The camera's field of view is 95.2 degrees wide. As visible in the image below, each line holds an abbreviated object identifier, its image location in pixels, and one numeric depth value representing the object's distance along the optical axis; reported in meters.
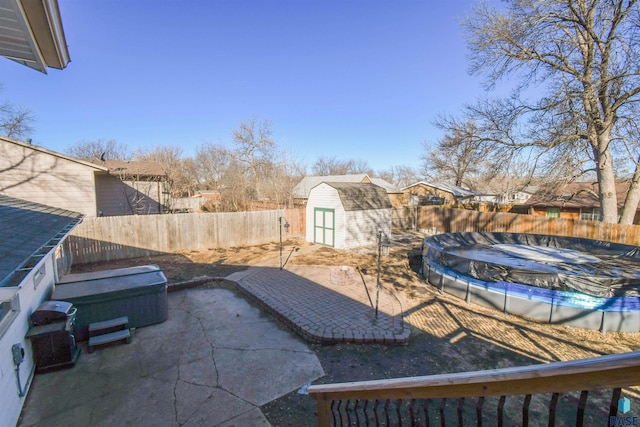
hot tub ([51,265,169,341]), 5.52
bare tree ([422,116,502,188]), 14.09
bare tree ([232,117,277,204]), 28.25
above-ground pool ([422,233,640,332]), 6.37
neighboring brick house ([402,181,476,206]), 31.12
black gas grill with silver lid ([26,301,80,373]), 4.58
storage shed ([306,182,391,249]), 14.12
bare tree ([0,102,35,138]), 23.94
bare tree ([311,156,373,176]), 54.56
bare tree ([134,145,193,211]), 19.46
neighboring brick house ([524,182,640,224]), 21.34
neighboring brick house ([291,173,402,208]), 33.12
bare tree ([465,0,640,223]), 11.39
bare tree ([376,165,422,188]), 57.69
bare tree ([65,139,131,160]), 39.25
